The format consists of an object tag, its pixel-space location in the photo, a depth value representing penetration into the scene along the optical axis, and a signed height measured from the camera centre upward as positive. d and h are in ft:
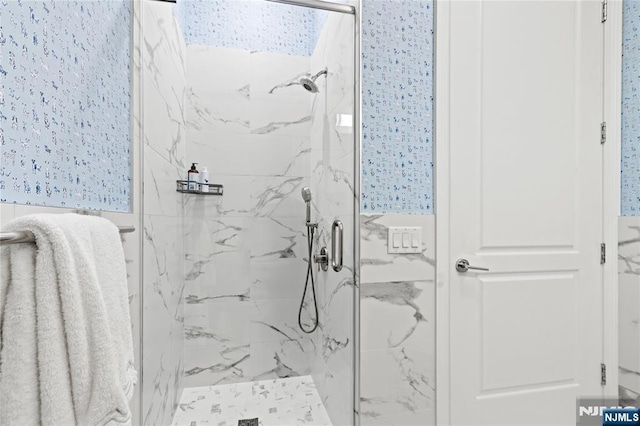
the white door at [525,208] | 4.67 +0.03
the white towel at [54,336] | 1.52 -0.60
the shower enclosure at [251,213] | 5.93 -0.07
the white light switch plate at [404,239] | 4.46 -0.38
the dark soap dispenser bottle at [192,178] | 6.39 +0.61
